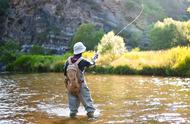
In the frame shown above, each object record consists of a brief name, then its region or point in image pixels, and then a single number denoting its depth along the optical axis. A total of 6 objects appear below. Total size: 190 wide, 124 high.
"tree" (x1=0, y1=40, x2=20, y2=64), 55.50
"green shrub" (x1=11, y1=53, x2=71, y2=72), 42.31
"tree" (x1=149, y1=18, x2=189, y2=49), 53.12
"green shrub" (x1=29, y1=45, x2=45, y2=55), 62.62
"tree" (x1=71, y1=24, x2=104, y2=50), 56.78
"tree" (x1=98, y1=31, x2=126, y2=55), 40.36
